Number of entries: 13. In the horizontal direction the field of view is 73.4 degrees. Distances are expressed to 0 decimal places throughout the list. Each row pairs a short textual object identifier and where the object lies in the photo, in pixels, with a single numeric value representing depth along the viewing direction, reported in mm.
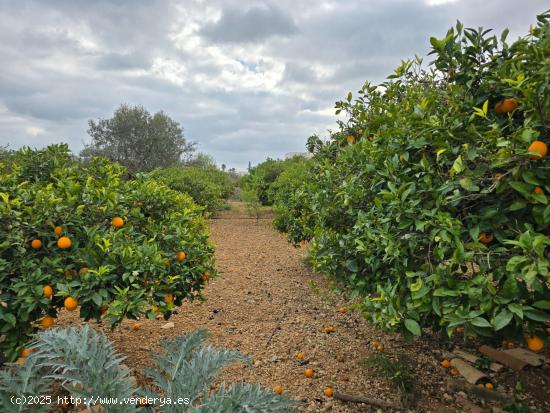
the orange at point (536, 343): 1606
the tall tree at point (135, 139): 21016
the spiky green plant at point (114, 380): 1756
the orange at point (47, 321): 2288
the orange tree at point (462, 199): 1487
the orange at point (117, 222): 2482
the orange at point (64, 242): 2230
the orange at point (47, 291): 2143
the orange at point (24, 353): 2289
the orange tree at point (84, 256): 2156
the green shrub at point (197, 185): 13047
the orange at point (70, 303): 2090
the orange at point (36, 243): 2213
